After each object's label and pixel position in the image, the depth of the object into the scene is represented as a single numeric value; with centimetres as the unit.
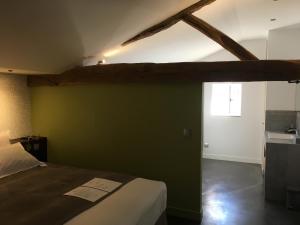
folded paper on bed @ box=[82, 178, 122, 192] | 247
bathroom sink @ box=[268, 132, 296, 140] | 425
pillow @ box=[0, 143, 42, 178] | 290
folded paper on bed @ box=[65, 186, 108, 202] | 227
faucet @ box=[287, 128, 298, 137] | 463
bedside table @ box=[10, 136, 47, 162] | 391
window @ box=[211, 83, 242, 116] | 616
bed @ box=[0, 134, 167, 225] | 192
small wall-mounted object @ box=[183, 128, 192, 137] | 324
